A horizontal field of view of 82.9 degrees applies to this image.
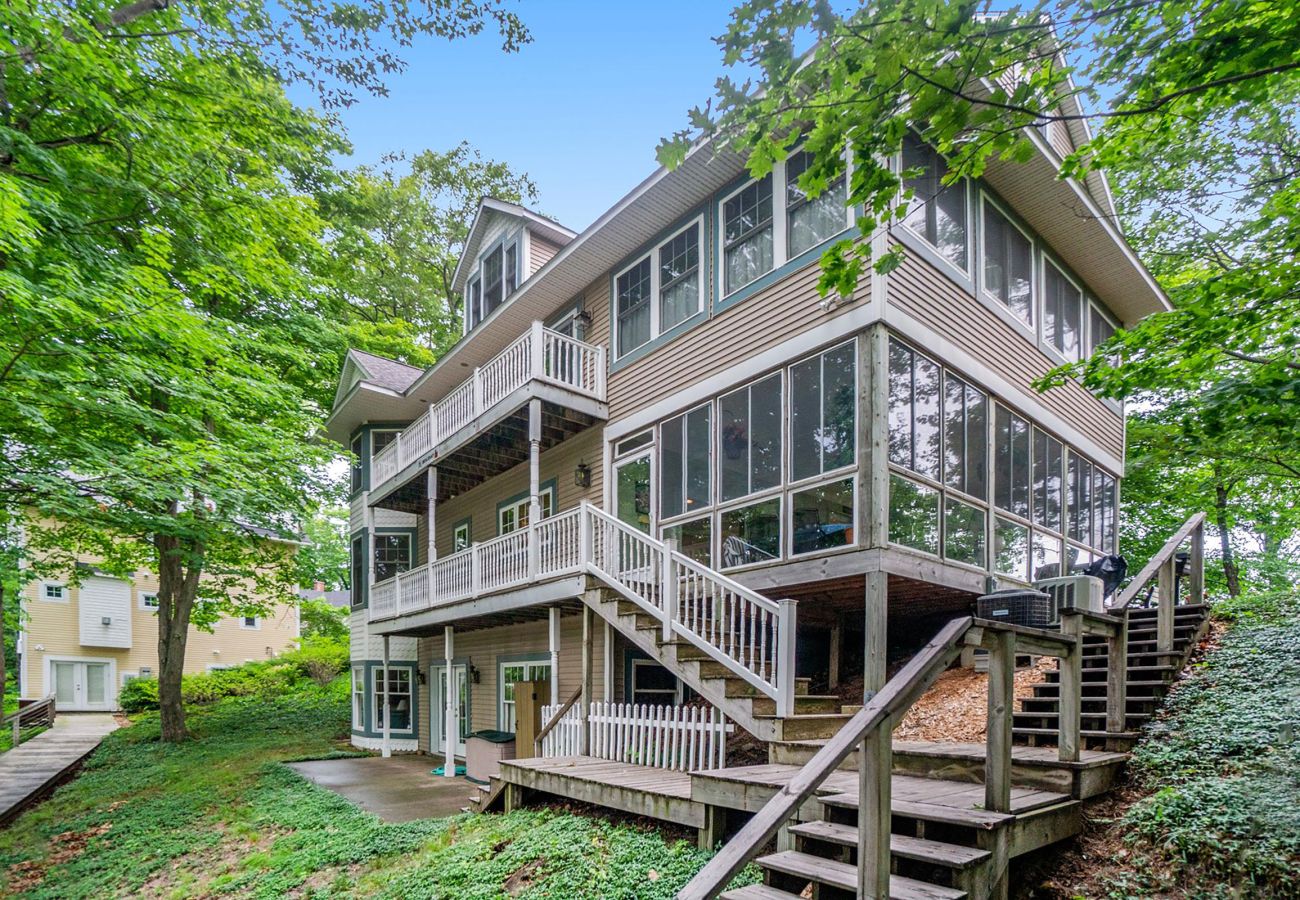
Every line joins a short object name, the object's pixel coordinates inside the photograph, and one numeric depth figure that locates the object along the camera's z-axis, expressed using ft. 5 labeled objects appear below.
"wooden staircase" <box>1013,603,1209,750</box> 18.03
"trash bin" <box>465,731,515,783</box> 35.45
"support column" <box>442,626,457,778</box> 39.93
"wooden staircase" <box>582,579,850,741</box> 21.44
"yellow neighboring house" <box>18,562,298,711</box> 92.32
